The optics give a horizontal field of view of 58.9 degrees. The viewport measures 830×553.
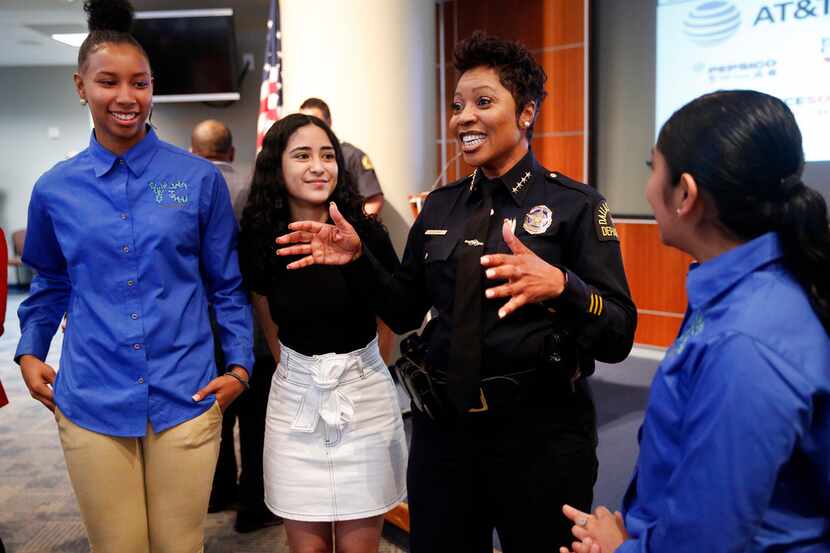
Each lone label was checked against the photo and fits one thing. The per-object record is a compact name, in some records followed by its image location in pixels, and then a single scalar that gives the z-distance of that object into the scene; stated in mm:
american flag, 3967
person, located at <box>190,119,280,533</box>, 2746
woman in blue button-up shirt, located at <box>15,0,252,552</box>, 1610
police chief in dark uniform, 1416
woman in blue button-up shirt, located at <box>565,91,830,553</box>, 838
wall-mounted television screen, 5588
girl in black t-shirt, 1832
